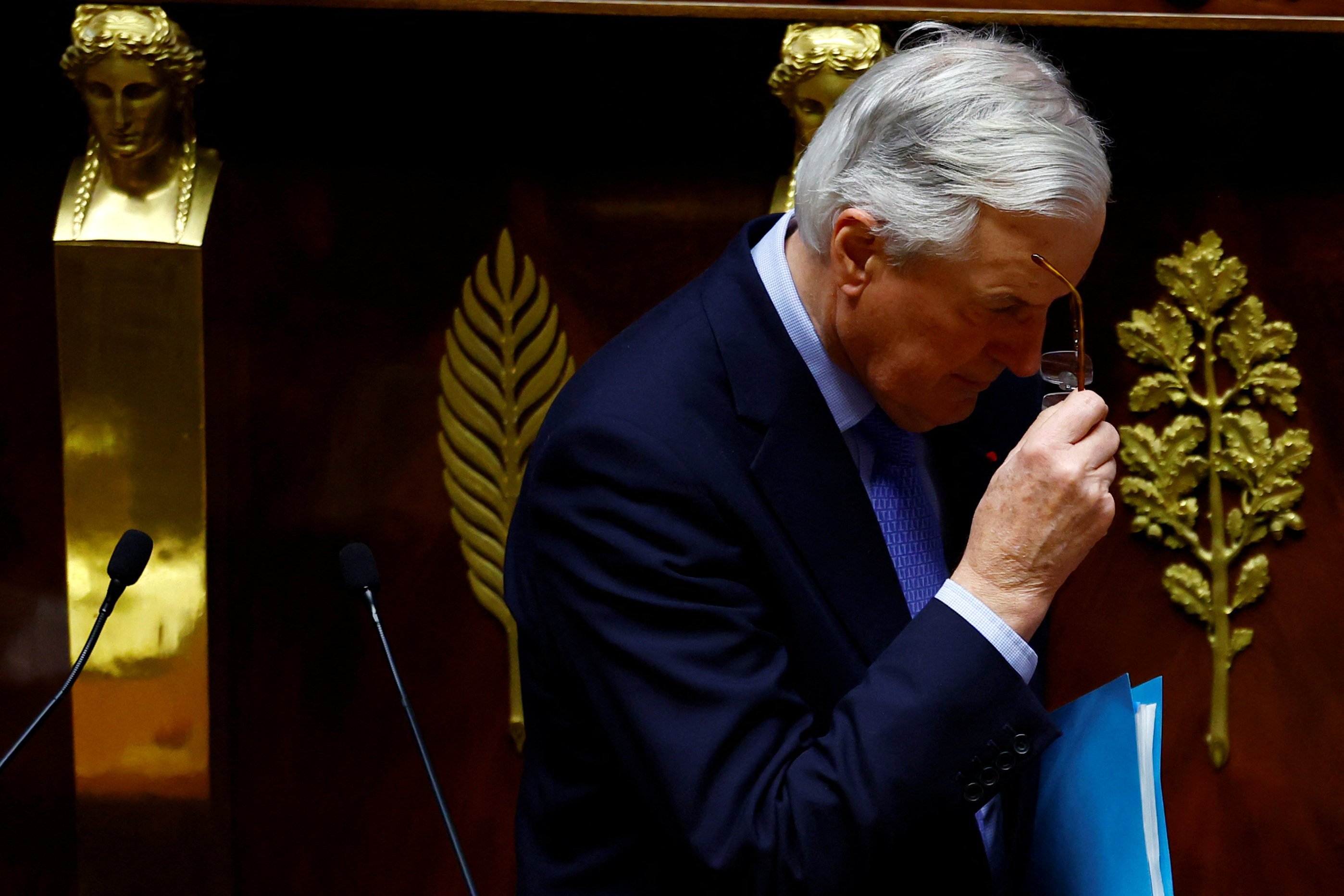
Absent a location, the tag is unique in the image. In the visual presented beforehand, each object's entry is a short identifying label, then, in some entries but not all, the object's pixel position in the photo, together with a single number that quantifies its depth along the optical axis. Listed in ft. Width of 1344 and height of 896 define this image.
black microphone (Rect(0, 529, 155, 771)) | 25.29
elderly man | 24.70
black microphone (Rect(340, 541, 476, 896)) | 25.63
